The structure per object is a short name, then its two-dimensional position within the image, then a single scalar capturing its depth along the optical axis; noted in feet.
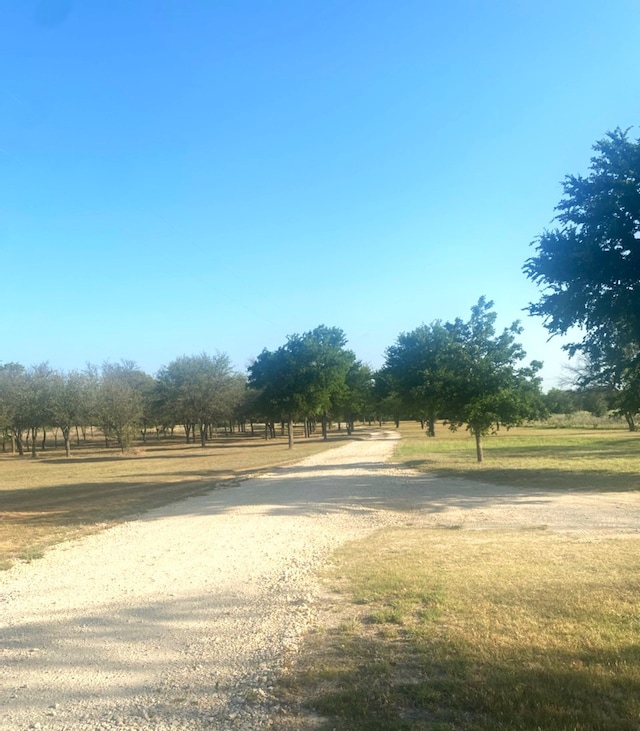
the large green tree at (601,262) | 51.96
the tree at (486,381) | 82.58
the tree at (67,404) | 165.89
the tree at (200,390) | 186.19
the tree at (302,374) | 146.41
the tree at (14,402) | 167.85
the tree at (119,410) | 166.40
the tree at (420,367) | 87.35
